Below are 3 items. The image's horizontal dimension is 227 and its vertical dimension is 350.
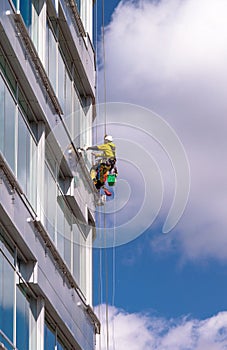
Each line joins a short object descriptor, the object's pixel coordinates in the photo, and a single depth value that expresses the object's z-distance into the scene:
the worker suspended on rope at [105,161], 55.88
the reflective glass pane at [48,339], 50.03
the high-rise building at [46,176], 45.62
